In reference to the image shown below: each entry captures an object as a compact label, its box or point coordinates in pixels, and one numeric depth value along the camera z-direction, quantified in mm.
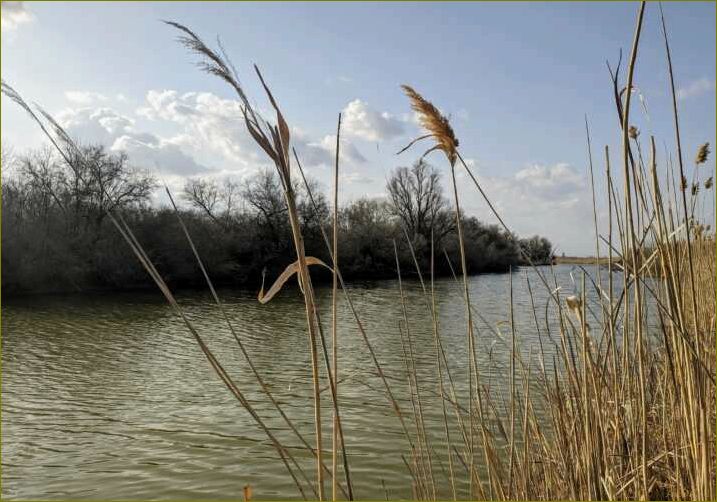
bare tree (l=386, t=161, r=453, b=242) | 36906
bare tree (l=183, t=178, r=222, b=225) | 41250
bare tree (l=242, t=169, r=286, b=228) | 38688
